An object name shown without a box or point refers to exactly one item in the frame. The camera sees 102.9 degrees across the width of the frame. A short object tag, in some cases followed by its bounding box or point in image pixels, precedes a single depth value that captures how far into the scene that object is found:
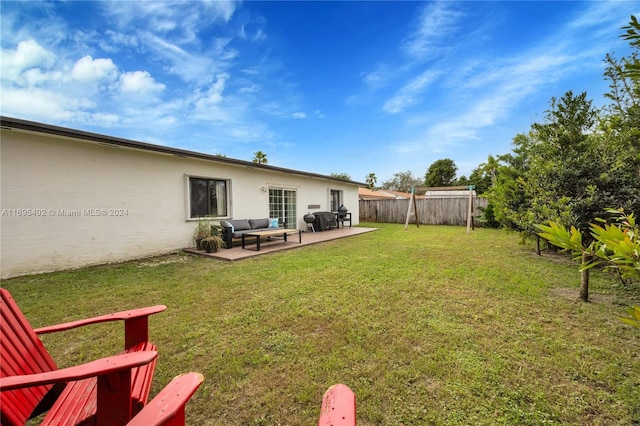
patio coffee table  7.38
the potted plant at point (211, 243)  7.28
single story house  5.05
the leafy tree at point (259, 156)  27.65
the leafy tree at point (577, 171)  4.43
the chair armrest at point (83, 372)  0.97
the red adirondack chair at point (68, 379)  1.04
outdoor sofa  7.87
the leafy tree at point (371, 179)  42.56
